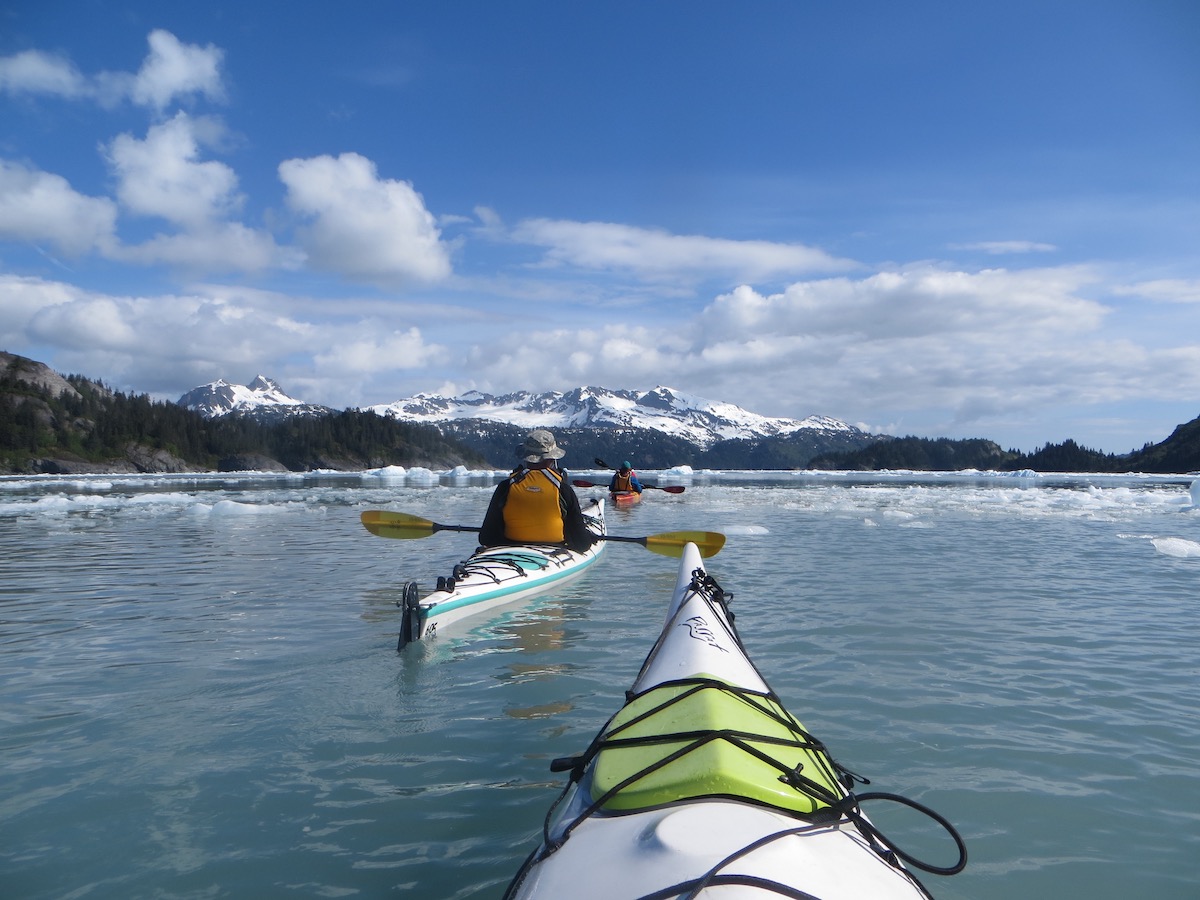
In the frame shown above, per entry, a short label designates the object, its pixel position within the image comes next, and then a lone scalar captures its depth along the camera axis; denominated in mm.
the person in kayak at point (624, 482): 25086
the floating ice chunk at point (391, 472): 70381
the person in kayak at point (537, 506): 8422
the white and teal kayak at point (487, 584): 6414
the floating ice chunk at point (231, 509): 20922
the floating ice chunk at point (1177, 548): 12094
